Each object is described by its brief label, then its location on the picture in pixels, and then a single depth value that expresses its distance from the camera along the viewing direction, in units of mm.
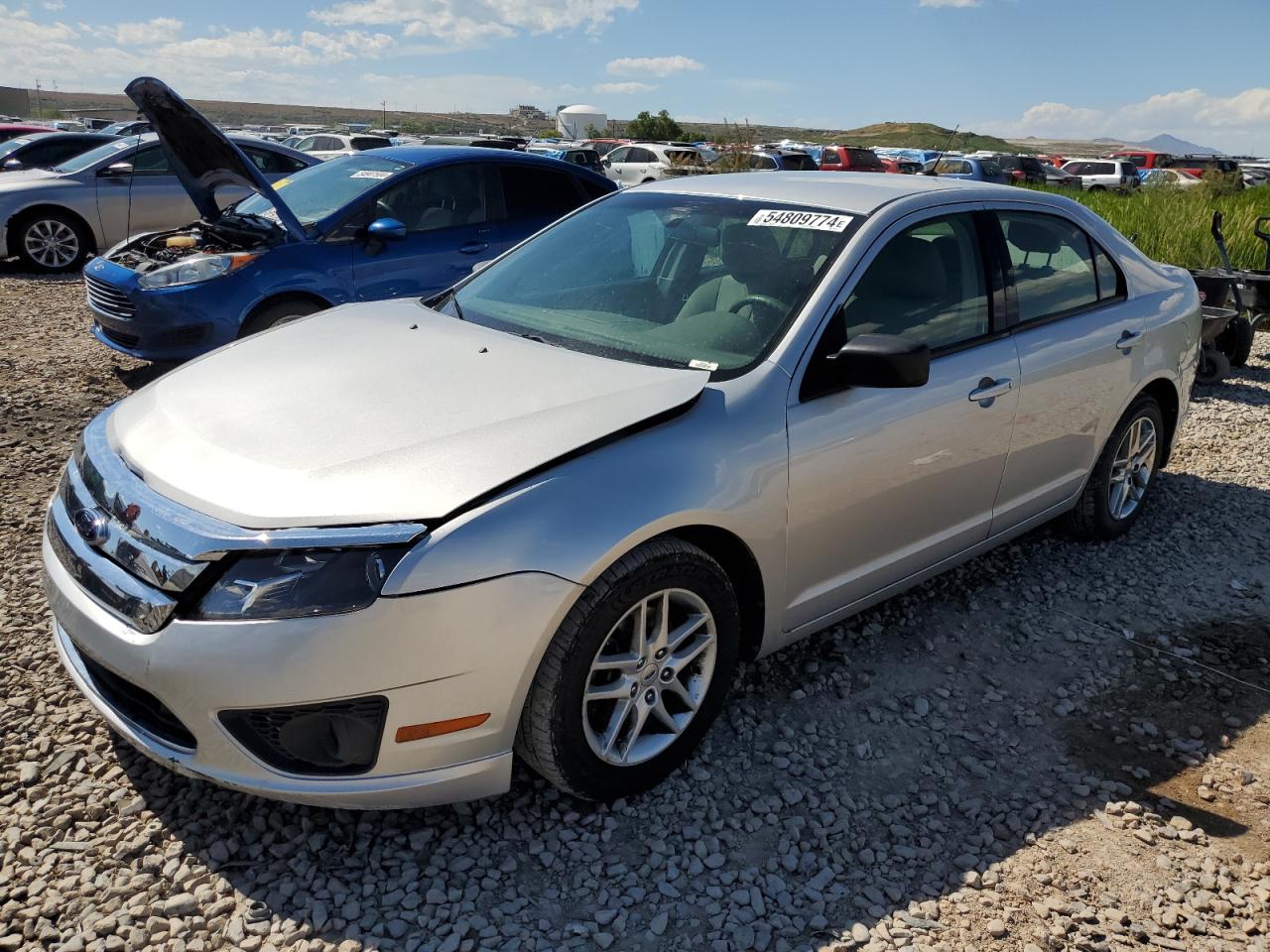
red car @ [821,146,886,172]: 26250
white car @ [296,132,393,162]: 23828
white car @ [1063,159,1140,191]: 32066
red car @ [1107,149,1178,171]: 38750
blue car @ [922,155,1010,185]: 25172
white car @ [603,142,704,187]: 22312
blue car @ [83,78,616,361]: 5996
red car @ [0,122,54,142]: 19328
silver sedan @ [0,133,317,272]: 10617
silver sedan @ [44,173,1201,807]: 2283
